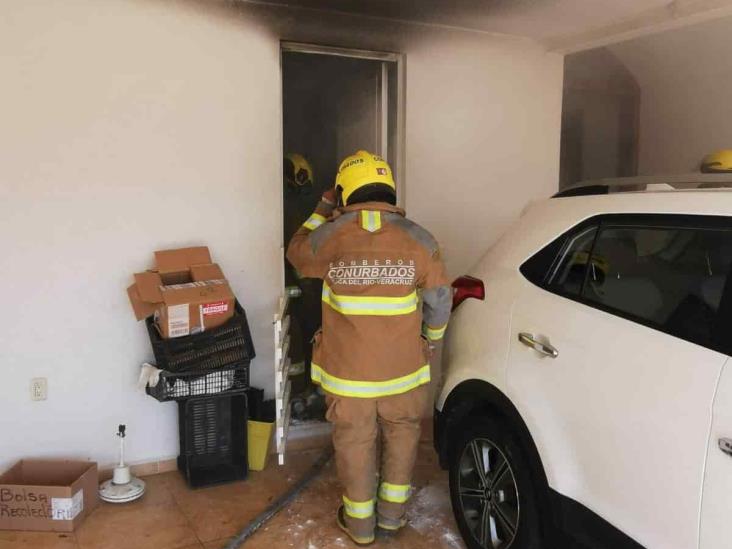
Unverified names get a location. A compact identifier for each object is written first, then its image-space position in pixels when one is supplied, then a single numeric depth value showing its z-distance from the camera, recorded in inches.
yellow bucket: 135.6
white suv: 63.9
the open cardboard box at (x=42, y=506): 111.5
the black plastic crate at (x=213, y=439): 128.6
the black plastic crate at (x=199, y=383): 121.9
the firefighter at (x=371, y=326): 101.3
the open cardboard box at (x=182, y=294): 119.2
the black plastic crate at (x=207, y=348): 120.8
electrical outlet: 124.2
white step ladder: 114.4
